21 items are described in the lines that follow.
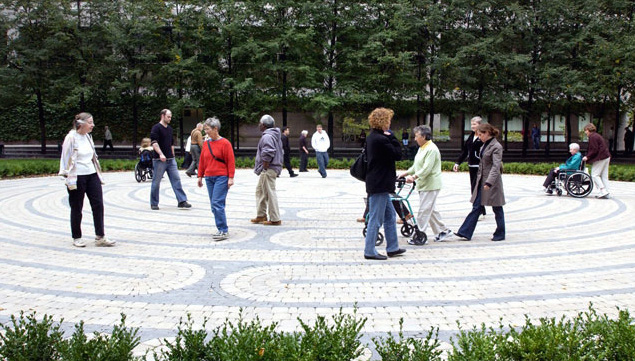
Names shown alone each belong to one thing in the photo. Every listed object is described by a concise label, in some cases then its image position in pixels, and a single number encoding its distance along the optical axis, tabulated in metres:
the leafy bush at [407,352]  3.20
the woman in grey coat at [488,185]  7.98
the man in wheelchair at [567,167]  13.89
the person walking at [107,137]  33.69
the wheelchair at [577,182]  13.63
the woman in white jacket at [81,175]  7.42
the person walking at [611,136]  35.76
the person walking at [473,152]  9.35
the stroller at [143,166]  17.86
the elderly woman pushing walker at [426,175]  7.91
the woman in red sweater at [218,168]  8.22
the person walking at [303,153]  20.54
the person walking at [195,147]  16.86
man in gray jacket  9.38
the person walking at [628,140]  31.98
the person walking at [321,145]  19.08
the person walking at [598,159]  13.01
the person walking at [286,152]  19.14
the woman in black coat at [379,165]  6.64
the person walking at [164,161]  10.73
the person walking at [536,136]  35.72
